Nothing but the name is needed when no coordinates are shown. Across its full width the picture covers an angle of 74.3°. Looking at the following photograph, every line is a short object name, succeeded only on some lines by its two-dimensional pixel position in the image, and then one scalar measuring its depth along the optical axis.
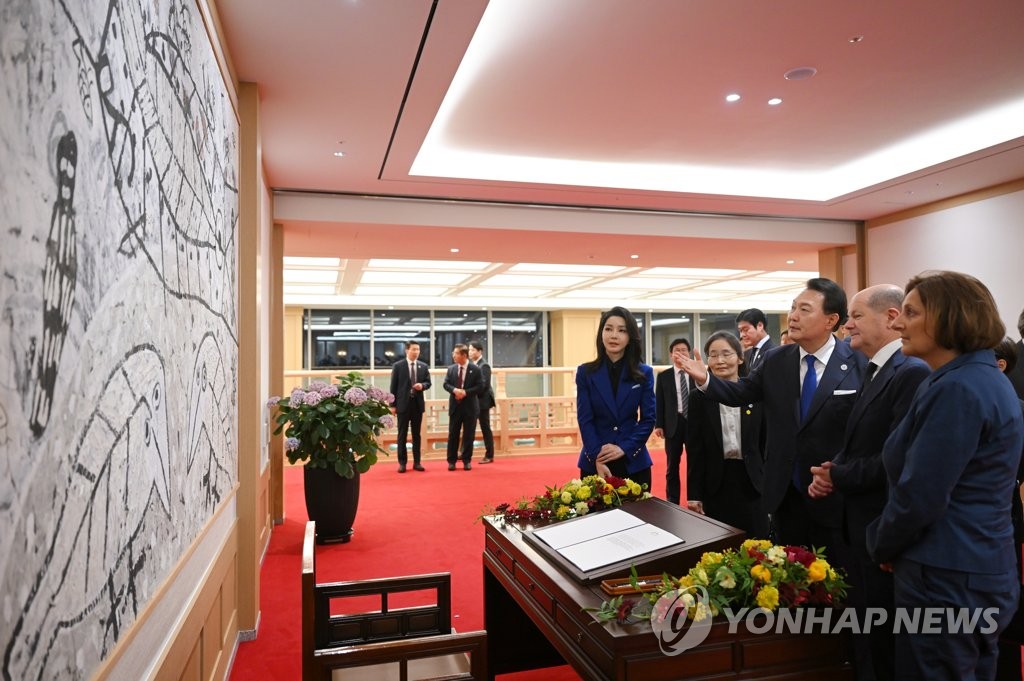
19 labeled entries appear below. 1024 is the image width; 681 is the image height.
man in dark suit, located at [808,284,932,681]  2.18
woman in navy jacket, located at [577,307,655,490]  3.38
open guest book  1.87
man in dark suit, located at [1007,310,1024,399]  3.44
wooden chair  1.93
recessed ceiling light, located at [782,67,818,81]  4.05
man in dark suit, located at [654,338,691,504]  4.23
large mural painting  1.00
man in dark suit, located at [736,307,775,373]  4.91
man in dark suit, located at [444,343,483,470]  8.77
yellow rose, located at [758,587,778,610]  1.55
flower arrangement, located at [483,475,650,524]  2.46
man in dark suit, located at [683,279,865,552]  2.60
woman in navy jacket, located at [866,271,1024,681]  1.73
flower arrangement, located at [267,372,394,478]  5.14
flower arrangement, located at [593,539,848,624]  1.56
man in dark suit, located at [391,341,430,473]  8.34
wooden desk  1.50
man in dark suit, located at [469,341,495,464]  9.08
